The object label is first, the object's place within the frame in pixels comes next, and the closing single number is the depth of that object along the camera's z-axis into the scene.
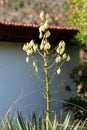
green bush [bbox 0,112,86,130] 7.41
